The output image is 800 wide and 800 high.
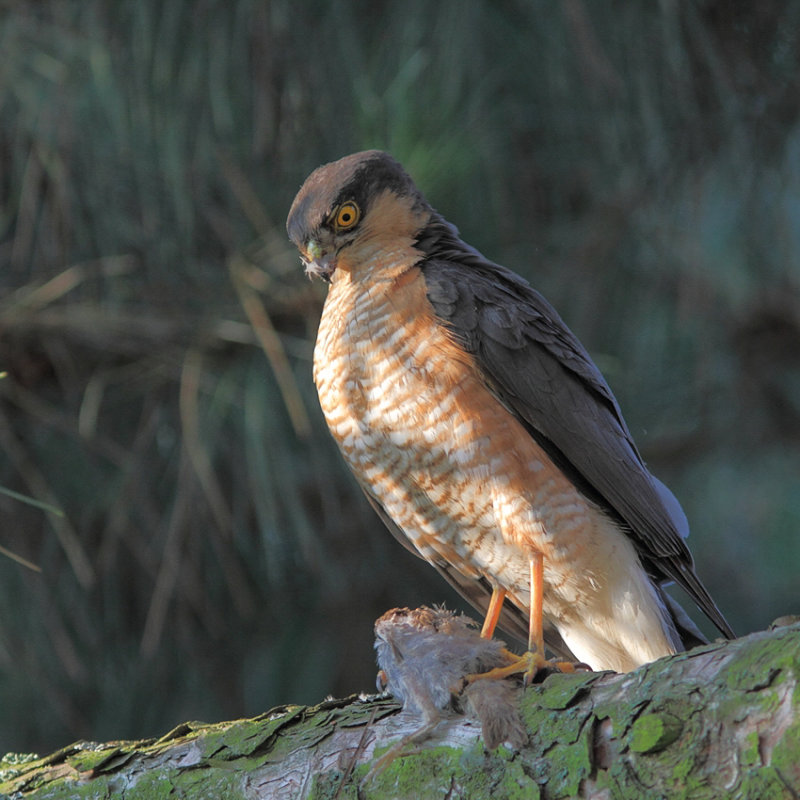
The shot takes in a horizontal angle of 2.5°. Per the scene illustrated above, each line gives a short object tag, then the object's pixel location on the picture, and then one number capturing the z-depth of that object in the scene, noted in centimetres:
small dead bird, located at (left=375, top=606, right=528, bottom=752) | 759
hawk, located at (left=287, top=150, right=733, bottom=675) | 772
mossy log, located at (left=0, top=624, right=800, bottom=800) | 753
